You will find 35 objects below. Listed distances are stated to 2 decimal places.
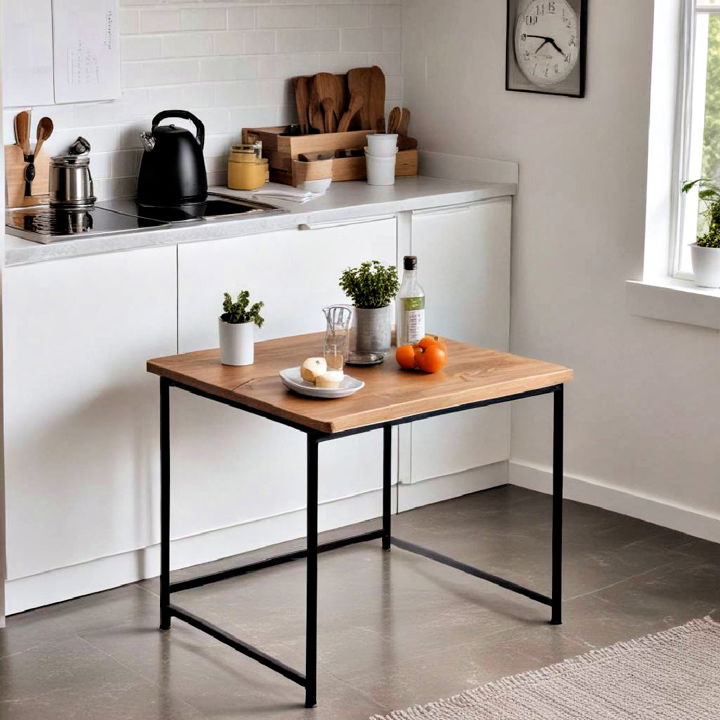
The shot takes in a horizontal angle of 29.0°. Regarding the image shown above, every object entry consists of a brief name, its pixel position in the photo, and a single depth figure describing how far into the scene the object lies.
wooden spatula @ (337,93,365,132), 5.02
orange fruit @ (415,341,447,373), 3.62
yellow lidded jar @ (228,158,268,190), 4.73
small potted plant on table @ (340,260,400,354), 3.76
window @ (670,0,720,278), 4.38
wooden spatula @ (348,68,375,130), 5.05
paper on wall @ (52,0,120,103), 4.34
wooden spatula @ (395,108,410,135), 5.16
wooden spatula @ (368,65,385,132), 5.11
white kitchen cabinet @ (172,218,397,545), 4.11
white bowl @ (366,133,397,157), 4.91
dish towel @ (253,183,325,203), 4.53
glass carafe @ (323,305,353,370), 3.57
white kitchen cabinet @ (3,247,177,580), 3.78
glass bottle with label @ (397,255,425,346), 3.79
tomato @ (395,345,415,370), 3.64
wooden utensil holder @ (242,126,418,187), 4.80
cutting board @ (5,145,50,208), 4.29
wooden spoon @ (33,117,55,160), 4.30
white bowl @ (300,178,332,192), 4.72
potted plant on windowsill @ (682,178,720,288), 4.38
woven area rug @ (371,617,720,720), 3.38
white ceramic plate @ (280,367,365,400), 3.39
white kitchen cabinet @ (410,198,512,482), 4.69
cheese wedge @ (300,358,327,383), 3.42
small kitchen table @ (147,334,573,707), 3.32
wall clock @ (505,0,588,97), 4.60
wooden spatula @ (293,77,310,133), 4.94
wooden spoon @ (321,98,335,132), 4.99
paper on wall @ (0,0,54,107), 4.22
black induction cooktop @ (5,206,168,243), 3.87
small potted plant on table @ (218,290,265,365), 3.64
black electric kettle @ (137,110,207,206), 4.41
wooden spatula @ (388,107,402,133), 5.15
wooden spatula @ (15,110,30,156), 4.27
